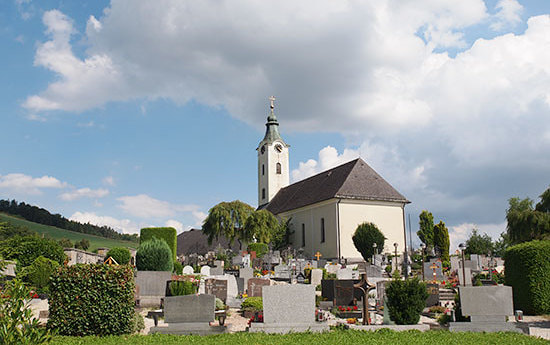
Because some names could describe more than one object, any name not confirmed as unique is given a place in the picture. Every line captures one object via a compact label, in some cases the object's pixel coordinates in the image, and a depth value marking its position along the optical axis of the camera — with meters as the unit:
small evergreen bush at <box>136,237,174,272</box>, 19.30
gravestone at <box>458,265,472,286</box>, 17.11
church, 35.66
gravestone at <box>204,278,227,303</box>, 13.98
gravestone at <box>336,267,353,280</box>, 19.12
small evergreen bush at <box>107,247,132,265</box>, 24.81
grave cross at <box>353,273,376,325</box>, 10.54
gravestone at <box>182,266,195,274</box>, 20.69
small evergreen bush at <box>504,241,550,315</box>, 12.88
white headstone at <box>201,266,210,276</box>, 20.77
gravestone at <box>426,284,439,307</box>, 13.98
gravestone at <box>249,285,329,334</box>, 9.94
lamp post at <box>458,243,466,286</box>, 16.71
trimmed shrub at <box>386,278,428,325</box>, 10.34
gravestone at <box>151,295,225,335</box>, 9.96
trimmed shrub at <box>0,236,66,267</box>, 17.95
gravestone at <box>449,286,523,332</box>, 10.09
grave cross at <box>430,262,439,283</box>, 20.86
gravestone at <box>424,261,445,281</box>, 21.17
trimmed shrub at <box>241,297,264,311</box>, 12.87
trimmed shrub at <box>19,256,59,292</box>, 15.41
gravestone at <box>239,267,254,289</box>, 18.42
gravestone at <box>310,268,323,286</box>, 18.66
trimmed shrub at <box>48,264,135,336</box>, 9.45
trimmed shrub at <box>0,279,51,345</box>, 4.11
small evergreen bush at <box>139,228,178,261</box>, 26.91
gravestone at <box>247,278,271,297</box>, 15.29
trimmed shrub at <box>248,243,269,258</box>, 32.94
